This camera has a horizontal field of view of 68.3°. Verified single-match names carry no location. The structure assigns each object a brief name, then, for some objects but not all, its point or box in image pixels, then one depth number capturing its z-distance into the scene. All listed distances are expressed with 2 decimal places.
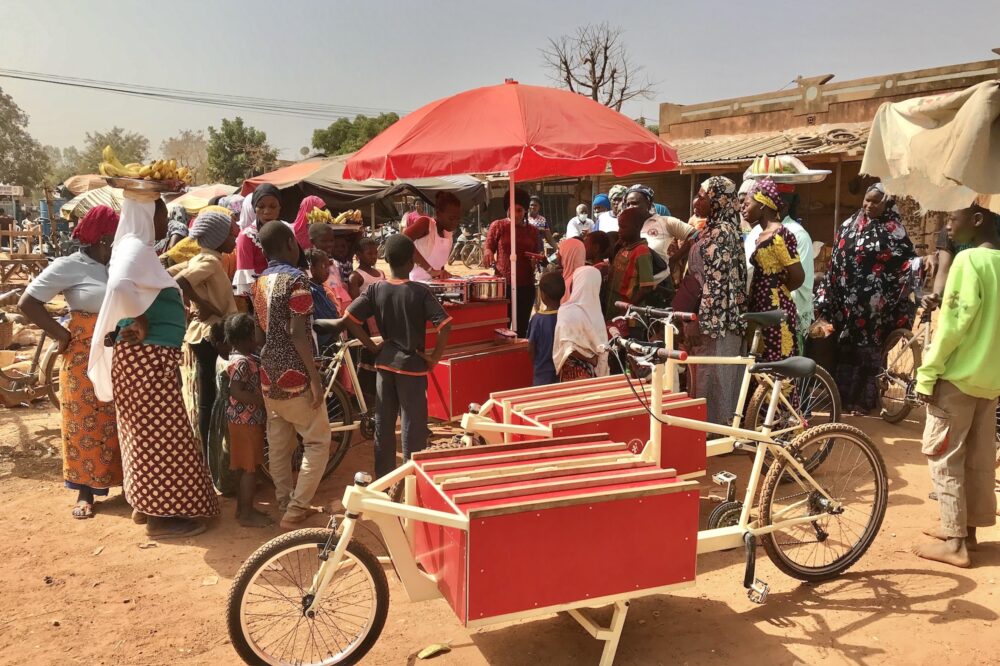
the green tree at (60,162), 71.34
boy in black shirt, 4.43
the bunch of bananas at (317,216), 7.20
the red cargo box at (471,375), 6.02
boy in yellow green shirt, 3.93
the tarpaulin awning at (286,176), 15.39
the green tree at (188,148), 83.74
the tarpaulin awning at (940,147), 3.78
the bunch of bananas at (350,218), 7.66
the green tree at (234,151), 43.22
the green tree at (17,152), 57.16
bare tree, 38.31
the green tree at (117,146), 69.50
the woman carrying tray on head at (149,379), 4.39
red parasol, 5.59
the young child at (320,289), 5.61
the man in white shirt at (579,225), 14.25
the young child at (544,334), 5.66
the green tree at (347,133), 42.75
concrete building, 14.86
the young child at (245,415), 4.68
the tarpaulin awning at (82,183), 20.09
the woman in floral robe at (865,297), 7.03
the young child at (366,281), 6.67
